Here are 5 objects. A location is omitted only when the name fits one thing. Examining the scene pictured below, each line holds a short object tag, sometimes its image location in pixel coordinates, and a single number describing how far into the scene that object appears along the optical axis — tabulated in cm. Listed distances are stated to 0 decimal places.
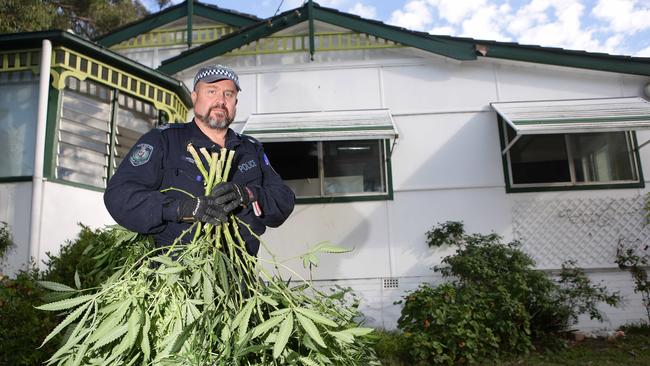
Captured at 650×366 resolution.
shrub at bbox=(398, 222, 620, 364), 424
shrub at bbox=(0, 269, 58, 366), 328
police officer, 163
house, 575
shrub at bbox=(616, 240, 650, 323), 547
